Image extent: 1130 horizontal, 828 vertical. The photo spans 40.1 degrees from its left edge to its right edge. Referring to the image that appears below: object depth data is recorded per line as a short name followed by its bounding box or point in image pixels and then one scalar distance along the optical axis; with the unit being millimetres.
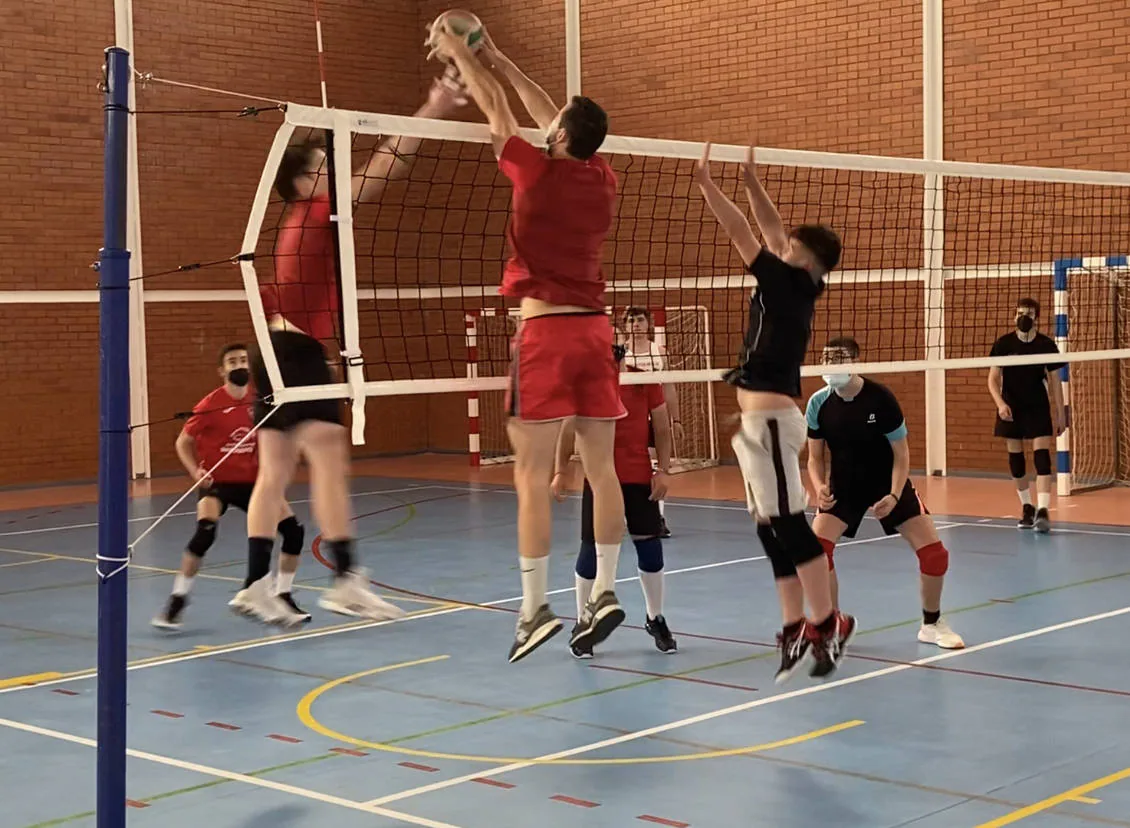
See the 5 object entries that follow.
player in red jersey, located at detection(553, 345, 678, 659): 7773
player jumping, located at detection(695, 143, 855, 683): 5809
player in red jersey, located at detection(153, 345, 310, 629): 8508
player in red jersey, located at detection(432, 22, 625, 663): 5320
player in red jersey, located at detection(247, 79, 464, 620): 6242
